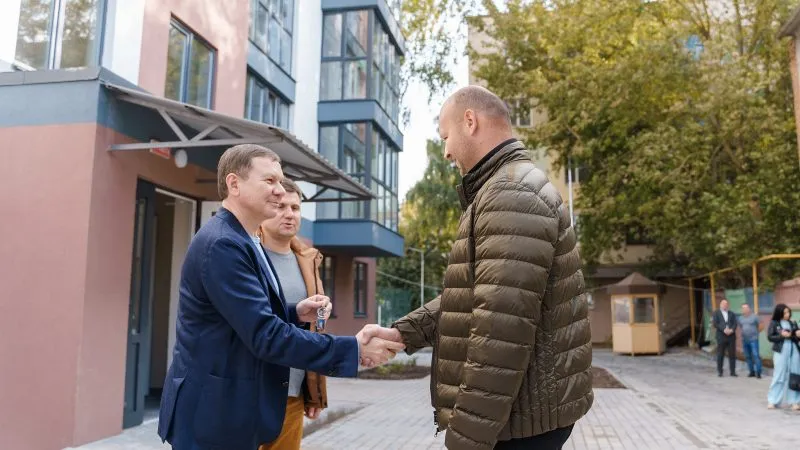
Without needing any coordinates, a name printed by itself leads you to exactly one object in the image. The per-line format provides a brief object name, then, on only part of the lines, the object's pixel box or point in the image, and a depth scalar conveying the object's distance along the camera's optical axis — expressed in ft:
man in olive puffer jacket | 7.73
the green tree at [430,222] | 121.80
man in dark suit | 58.48
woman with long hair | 38.60
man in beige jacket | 12.22
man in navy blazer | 8.23
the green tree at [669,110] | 67.87
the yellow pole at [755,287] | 64.85
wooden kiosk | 87.20
